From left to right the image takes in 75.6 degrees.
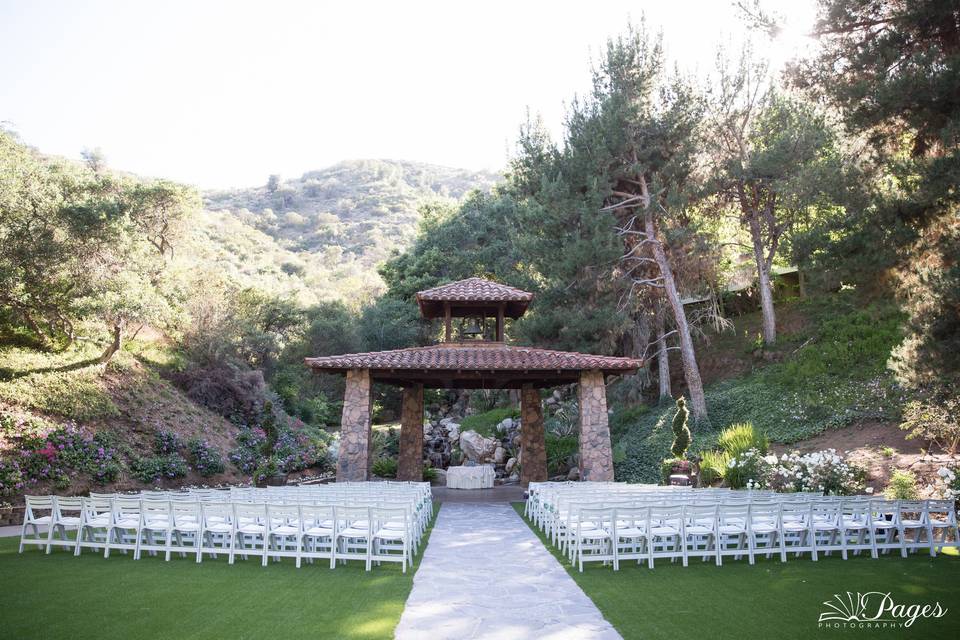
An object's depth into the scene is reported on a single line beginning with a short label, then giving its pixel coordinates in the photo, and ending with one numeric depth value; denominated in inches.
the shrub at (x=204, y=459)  716.0
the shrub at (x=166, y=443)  700.7
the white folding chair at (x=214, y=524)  299.1
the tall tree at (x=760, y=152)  843.4
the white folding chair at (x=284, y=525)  291.6
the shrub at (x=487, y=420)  1000.2
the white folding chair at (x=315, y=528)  288.5
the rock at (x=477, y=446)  900.0
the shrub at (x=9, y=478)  483.2
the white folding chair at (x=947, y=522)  305.7
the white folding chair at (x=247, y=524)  294.4
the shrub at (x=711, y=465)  547.3
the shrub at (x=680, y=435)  601.3
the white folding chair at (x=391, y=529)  284.4
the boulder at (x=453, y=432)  1015.9
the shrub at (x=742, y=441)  537.6
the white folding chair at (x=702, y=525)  292.7
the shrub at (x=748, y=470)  487.8
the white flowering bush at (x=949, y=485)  336.8
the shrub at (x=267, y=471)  650.8
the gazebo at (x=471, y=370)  561.0
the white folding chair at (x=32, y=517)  323.9
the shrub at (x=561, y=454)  804.6
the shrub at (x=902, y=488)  387.2
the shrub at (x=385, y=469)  775.1
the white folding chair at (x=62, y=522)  317.1
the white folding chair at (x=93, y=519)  314.5
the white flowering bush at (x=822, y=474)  424.2
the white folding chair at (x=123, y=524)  310.3
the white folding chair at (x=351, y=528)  286.5
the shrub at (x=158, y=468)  632.4
